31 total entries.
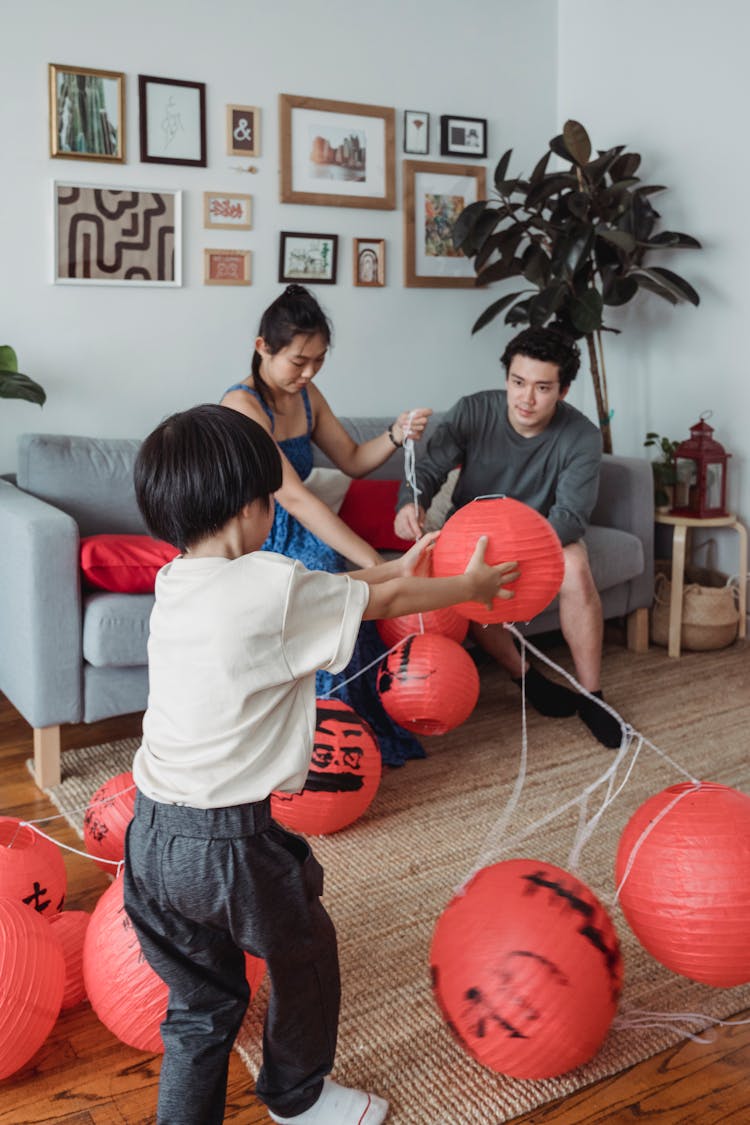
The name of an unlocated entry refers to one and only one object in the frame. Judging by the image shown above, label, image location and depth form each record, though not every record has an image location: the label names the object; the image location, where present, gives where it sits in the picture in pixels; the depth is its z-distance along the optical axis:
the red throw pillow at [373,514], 3.10
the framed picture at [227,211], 3.39
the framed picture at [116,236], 3.16
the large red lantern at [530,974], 1.36
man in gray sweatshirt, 2.76
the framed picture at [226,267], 3.42
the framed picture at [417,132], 3.79
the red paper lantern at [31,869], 1.64
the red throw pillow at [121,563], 2.47
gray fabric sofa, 2.39
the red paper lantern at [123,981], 1.48
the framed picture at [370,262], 3.75
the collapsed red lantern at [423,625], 2.38
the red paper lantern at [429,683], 2.21
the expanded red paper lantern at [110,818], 1.88
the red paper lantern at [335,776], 2.07
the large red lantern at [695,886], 1.40
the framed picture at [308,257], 3.57
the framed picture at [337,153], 3.53
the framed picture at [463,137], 3.88
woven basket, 3.54
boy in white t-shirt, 1.19
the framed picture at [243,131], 3.40
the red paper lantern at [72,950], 1.63
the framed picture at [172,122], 3.24
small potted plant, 3.58
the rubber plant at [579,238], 3.49
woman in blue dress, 2.33
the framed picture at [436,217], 3.85
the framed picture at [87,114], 3.09
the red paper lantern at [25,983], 1.41
